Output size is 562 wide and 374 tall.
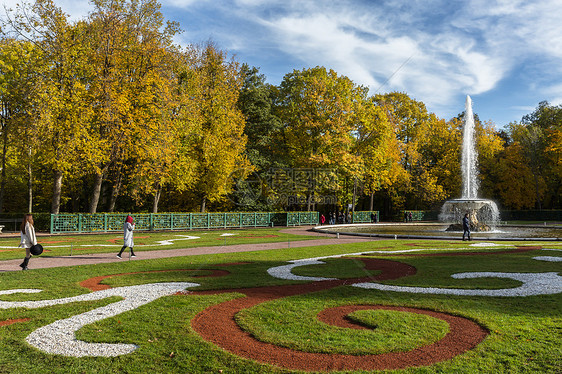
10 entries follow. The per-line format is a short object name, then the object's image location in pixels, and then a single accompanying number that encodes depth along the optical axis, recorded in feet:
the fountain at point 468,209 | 103.24
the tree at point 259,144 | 149.79
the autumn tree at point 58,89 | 96.02
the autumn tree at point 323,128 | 138.92
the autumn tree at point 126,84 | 104.78
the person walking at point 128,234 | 51.85
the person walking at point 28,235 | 42.34
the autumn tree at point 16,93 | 99.35
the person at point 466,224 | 76.74
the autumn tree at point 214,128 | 133.18
